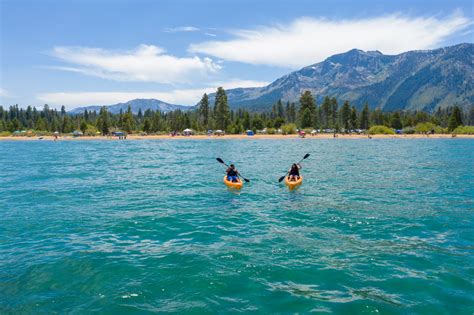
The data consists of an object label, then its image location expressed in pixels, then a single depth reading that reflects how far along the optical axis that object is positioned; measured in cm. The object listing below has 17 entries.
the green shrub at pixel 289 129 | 14850
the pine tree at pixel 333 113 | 17948
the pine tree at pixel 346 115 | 16700
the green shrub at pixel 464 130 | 13750
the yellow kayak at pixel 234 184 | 2680
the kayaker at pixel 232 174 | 2736
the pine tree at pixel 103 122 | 16062
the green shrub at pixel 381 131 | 14877
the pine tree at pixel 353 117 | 16641
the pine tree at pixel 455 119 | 14450
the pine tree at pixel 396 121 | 17188
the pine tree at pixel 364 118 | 17050
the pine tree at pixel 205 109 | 16438
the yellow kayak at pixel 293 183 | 2683
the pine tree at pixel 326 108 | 17725
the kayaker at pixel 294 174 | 2771
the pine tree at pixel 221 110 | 15220
